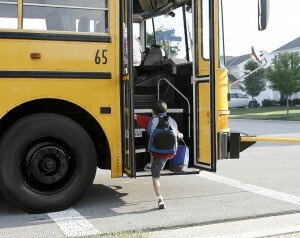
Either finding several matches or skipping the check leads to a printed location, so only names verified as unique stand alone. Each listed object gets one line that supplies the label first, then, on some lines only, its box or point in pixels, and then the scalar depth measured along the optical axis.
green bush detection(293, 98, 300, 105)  47.25
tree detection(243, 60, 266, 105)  49.03
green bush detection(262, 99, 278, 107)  49.47
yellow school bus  5.21
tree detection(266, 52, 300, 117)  33.28
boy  5.59
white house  58.17
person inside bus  6.86
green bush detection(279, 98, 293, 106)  48.06
